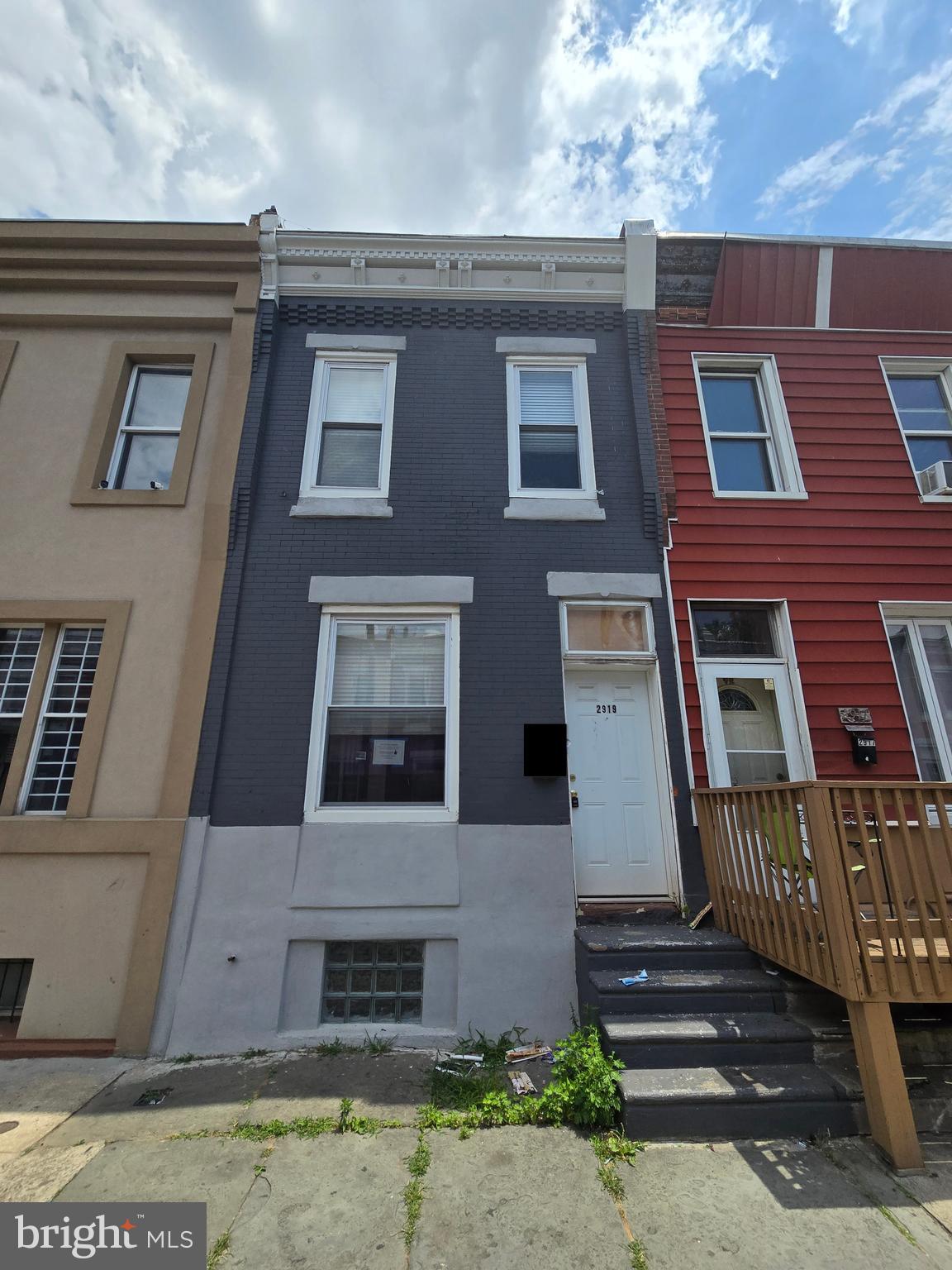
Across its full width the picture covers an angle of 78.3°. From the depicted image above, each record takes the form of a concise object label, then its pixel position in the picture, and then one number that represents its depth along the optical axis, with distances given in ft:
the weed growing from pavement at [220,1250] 8.20
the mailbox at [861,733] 18.20
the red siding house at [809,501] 18.89
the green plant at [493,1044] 13.88
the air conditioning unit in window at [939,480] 20.92
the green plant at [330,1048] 14.39
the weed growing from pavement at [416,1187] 8.92
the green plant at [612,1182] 9.44
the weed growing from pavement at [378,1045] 14.49
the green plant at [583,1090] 11.06
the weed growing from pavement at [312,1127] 11.10
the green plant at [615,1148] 10.31
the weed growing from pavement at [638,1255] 8.13
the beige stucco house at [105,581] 15.52
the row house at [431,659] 15.71
